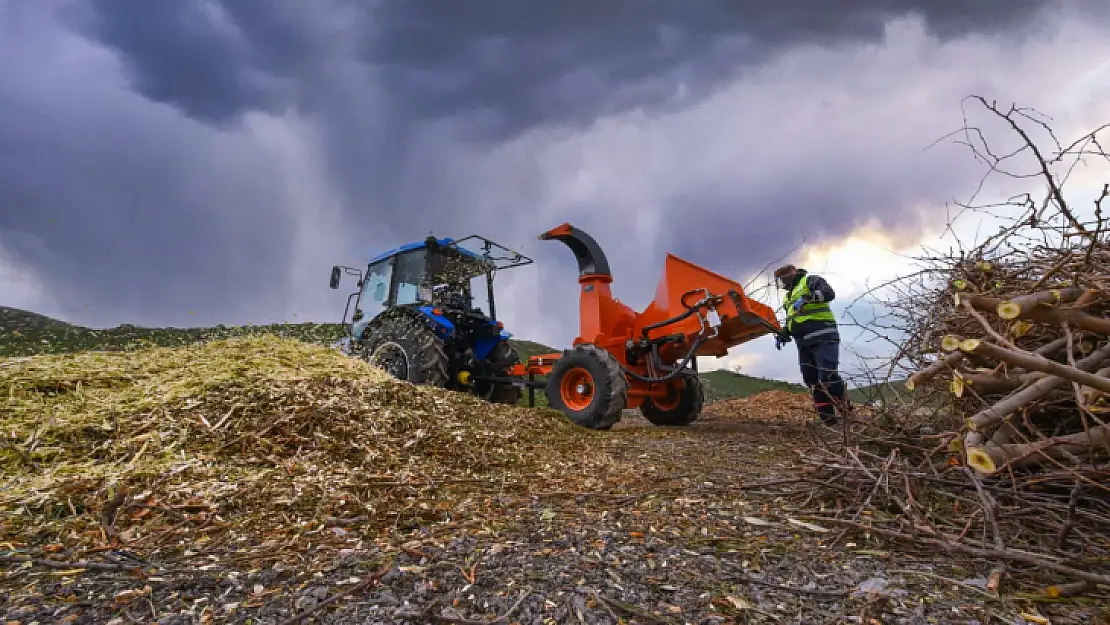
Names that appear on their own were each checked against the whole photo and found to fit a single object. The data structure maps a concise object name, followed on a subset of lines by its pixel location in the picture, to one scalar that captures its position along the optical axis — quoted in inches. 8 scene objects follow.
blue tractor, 275.4
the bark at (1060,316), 89.6
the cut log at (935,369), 103.4
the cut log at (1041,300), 90.1
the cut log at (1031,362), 81.0
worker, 252.7
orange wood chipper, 243.0
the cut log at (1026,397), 93.7
